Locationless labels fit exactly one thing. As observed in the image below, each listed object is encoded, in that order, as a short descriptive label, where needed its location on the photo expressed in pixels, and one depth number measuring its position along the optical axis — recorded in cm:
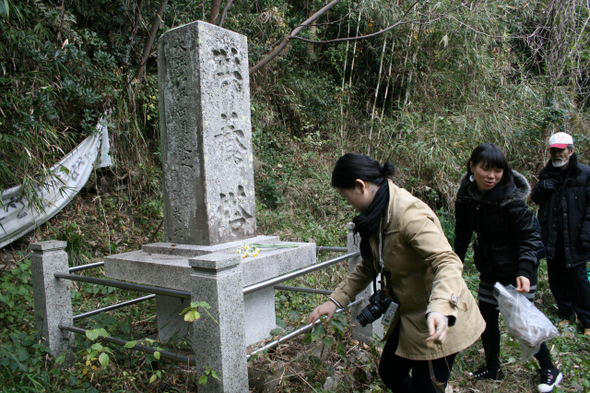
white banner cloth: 431
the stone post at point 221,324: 191
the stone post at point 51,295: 279
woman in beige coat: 162
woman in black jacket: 246
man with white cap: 357
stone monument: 273
